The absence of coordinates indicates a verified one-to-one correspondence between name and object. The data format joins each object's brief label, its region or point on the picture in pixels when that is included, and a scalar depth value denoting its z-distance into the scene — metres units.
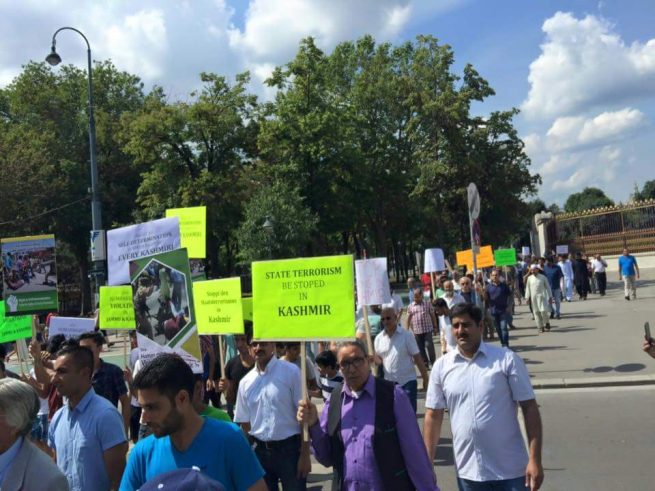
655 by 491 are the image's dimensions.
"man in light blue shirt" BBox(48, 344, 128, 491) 3.53
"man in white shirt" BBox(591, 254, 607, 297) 25.89
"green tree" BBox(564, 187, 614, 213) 104.38
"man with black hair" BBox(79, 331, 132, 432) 5.95
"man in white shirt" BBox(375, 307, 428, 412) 7.46
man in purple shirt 3.46
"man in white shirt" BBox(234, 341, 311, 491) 5.00
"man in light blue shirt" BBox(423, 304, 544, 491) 3.80
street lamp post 19.30
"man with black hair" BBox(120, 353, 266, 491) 2.63
